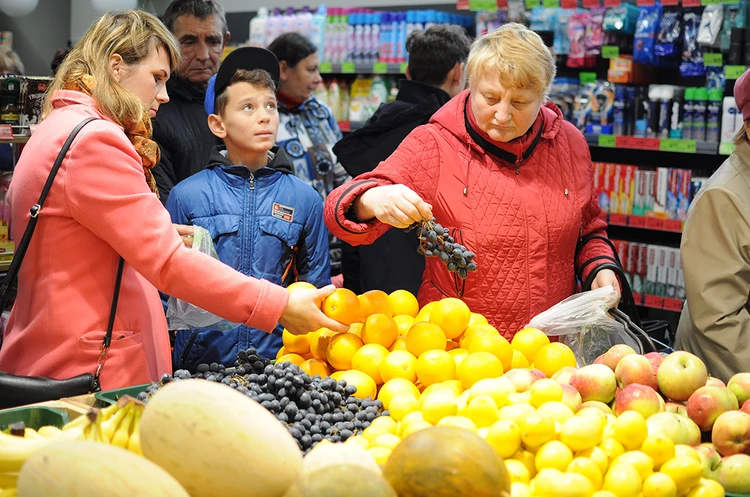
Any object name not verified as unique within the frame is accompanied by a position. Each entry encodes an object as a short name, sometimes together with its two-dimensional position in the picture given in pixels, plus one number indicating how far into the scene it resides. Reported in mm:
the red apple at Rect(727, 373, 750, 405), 1896
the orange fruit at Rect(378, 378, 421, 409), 1852
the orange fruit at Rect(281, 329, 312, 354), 2176
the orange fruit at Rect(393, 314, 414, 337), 2188
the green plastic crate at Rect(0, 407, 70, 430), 1779
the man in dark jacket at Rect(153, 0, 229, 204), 3428
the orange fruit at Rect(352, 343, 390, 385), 1998
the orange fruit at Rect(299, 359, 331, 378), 2072
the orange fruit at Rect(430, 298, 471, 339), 2088
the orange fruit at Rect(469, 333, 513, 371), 1972
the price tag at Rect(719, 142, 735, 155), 4160
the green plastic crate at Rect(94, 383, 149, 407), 1931
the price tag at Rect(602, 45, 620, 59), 4621
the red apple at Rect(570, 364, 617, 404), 1786
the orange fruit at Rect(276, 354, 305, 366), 2116
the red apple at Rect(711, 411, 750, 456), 1678
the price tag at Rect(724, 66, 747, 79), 4098
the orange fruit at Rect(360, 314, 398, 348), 2098
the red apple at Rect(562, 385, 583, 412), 1676
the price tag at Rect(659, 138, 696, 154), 4348
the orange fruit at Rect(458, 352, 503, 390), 1846
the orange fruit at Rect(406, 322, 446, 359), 2020
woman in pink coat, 1944
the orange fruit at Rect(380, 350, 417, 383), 1960
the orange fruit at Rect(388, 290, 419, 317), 2289
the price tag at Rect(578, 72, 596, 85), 4867
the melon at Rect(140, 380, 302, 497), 1111
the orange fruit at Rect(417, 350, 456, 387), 1911
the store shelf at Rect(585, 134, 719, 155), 4324
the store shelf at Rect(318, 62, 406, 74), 5484
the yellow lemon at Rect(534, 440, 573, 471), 1426
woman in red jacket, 2434
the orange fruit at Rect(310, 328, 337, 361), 2143
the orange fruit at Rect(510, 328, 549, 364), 2096
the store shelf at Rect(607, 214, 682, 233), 4621
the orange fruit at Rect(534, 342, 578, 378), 1991
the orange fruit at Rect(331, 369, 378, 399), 1915
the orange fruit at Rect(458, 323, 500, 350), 2072
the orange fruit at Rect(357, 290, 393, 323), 2179
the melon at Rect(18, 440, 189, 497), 981
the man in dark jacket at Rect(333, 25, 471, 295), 3637
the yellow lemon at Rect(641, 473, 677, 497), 1420
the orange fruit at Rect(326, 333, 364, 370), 2061
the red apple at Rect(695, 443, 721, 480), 1591
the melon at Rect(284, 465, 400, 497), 1084
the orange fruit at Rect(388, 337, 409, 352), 2092
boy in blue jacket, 2723
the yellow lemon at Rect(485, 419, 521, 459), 1447
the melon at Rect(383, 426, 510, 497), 1156
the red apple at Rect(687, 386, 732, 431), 1749
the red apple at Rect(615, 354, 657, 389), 1834
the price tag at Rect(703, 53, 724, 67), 4172
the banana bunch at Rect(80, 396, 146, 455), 1308
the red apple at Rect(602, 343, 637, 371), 1949
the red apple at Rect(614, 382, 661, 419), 1683
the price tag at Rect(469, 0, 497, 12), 4750
